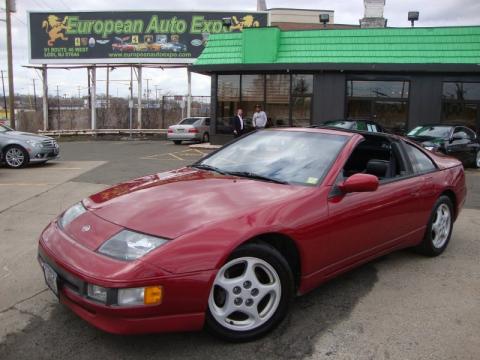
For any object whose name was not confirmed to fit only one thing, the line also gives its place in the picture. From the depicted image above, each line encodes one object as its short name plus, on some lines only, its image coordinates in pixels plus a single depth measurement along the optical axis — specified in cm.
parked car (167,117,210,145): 2252
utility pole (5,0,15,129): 2455
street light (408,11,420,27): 2089
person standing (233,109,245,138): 1695
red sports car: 280
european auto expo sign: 2680
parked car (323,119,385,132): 1376
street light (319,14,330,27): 2136
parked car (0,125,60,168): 1283
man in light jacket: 1719
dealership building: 1797
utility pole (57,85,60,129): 3011
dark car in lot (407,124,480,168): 1326
